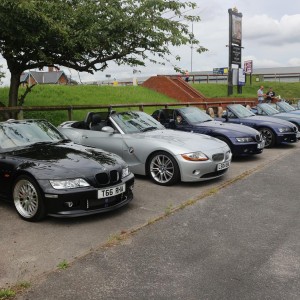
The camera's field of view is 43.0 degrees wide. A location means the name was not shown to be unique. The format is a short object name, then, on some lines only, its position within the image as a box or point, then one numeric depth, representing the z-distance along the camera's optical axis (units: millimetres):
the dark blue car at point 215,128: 9133
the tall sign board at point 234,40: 26203
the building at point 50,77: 64412
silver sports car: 6645
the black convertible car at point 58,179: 4582
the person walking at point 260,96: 21391
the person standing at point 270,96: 22364
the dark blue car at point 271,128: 11312
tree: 8742
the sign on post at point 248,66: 35062
